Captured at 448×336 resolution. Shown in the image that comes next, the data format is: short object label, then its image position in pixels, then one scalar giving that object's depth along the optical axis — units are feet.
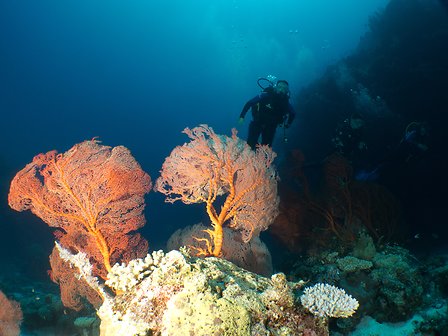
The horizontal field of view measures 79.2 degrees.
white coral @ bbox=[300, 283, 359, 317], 8.79
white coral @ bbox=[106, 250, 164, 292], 9.23
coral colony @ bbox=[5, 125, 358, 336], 8.09
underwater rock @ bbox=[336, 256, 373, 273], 15.72
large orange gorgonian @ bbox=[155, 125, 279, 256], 15.98
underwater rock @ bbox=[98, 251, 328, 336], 7.70
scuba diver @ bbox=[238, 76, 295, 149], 28.48
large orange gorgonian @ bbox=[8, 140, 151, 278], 16.70
